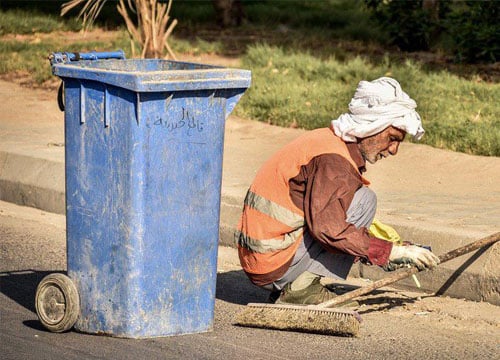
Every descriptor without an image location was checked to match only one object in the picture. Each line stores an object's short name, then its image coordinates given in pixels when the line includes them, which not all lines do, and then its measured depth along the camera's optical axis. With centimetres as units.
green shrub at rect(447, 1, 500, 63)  2471
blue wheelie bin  933
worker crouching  984
